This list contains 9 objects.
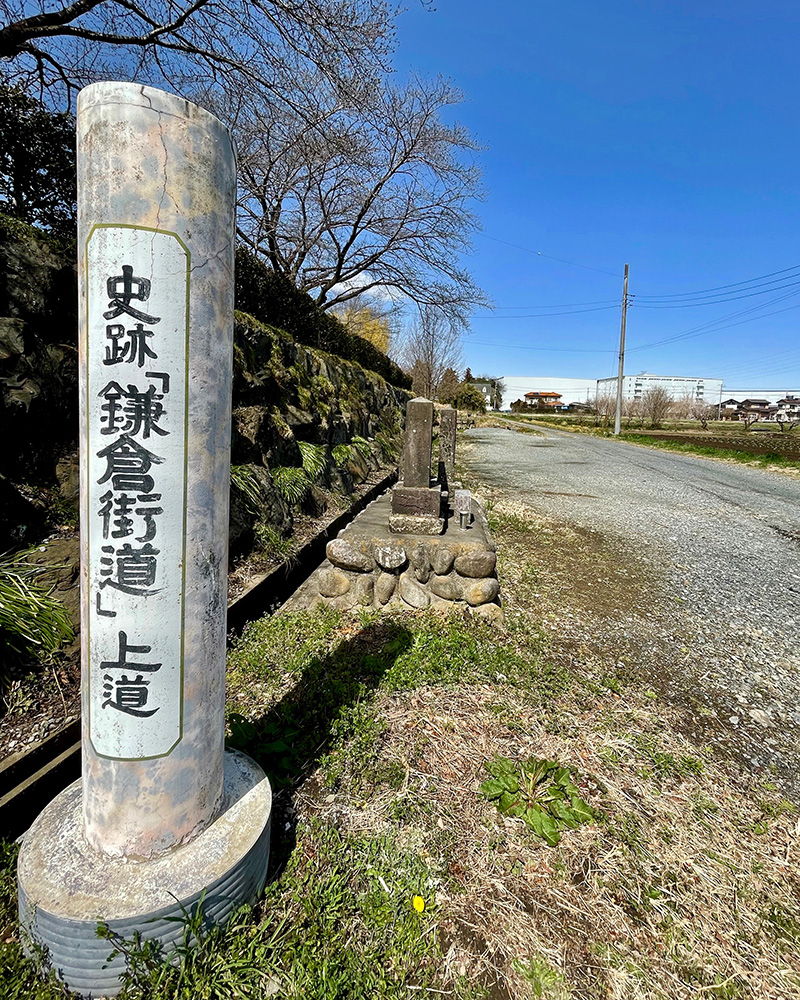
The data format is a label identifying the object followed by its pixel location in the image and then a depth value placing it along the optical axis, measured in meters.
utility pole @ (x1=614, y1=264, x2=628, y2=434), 28.47
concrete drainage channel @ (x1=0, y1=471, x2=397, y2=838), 1.89
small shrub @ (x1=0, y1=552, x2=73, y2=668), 2.42
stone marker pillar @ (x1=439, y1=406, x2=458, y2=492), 7.36
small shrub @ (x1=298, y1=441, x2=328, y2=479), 6.47
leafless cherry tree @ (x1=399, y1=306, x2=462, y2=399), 28.48
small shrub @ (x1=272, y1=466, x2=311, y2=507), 5.69
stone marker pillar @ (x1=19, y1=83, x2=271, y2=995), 1.33
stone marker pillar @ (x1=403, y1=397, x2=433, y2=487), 4.67
